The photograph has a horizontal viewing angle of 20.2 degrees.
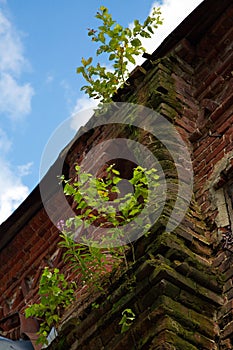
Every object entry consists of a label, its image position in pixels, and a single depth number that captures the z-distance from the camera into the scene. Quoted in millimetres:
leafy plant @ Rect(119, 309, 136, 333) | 3699
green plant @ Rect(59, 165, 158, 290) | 4293
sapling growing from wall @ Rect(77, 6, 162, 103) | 6238
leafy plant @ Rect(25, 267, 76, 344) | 4332
